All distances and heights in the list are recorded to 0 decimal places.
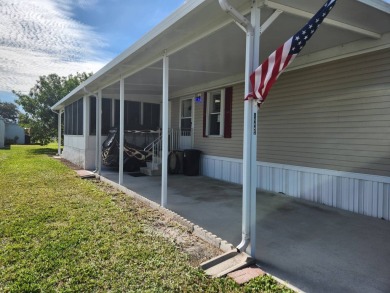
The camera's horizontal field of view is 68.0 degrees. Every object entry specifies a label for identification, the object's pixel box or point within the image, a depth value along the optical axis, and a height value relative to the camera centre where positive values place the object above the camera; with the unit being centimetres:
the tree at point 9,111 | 6112 +518
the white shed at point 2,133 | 2358 +9
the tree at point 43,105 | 2047 +210
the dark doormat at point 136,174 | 903 -119
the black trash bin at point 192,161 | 895 -74
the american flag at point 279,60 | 261 +75
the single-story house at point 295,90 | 356 +96
